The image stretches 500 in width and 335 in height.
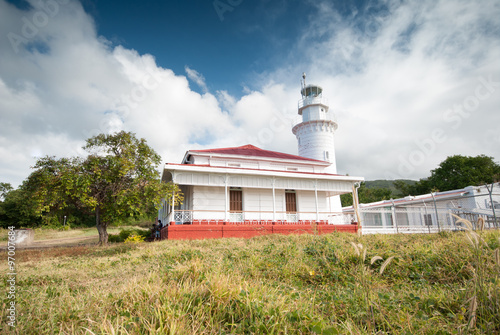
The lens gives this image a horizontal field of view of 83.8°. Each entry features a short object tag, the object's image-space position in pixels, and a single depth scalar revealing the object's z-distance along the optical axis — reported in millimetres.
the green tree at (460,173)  35188
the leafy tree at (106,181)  10961
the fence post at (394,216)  15852
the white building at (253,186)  15039
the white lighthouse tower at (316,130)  25672
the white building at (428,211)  16186
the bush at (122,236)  16572
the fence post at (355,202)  16088
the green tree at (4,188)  37962
